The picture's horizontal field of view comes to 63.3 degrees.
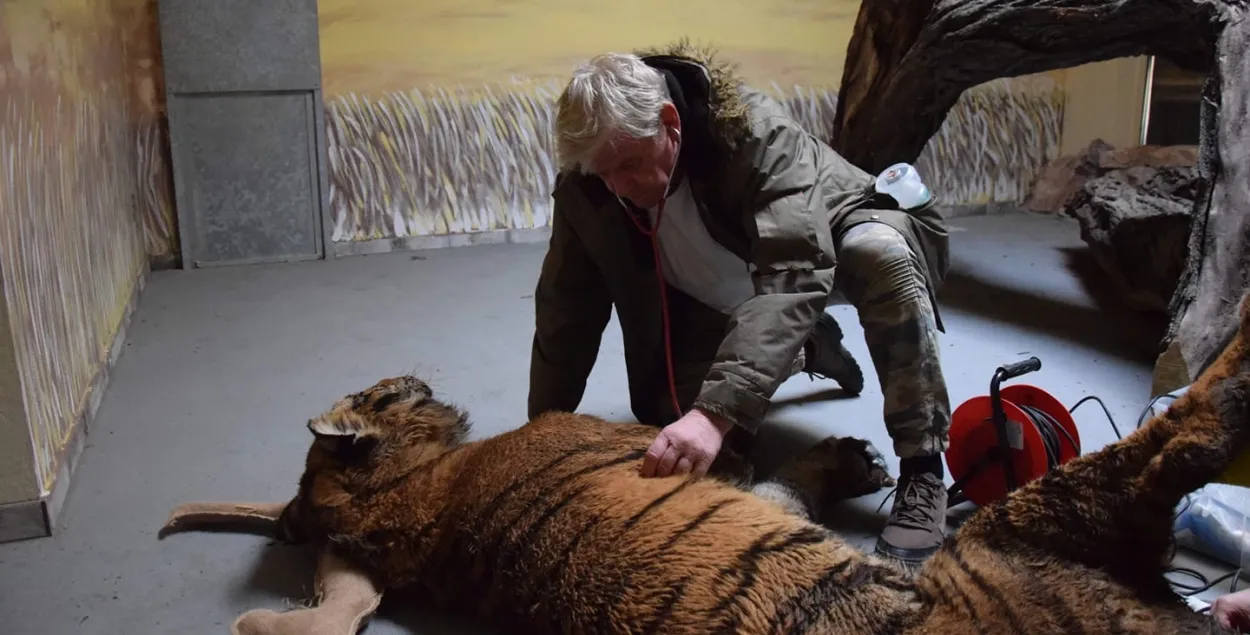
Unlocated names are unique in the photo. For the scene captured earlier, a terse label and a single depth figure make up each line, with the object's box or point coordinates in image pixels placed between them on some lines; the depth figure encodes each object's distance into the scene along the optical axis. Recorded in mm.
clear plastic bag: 2352
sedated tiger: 1514
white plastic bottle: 2812
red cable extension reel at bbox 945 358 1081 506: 2459
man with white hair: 2217
